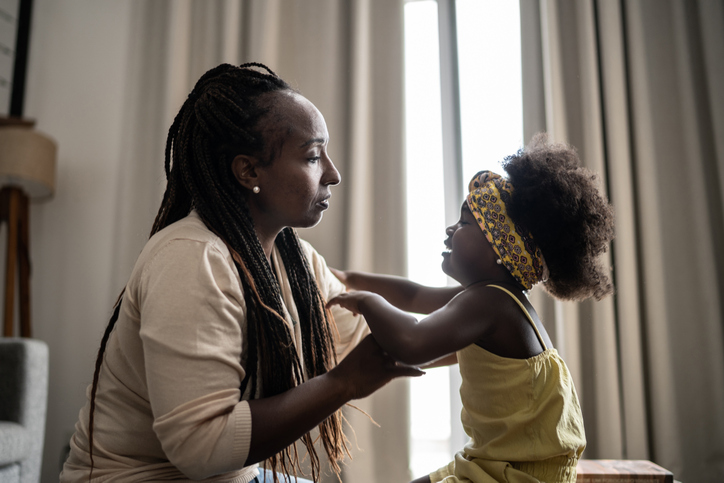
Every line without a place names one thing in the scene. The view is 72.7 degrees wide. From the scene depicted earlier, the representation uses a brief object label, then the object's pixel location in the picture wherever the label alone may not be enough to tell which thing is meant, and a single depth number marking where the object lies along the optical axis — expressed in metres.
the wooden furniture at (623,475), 1.29
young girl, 0.96
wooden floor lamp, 2.32
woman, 0.77
